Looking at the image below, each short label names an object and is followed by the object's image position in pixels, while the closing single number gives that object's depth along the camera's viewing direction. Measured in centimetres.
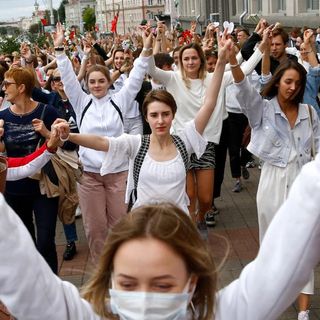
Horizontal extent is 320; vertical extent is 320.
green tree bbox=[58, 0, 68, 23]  15475
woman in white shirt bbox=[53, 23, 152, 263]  523
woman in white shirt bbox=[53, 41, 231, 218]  411
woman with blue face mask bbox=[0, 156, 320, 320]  140
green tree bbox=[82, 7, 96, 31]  12356
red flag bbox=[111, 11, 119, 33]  1838
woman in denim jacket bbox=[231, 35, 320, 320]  422
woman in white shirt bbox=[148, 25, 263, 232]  562
